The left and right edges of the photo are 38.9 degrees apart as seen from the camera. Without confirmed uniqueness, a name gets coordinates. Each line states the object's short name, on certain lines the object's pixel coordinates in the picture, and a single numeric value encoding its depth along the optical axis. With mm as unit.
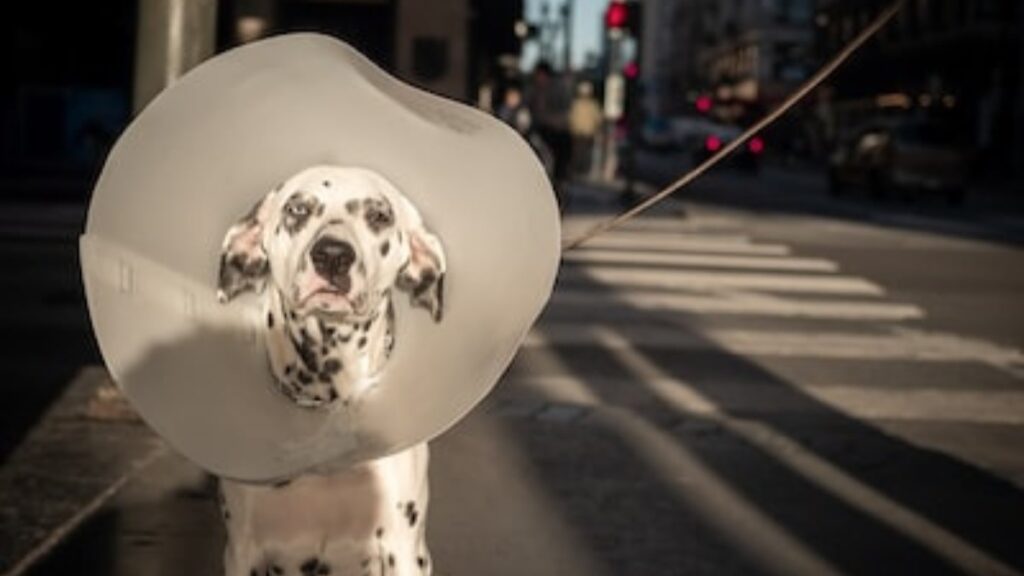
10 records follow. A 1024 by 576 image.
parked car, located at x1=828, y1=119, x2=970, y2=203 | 26391
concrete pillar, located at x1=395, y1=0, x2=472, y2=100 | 18844
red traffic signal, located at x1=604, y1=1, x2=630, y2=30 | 18641
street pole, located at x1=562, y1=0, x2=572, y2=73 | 36812
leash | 2904
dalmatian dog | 2109
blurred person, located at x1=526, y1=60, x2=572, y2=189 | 21188
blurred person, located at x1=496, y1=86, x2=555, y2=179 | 18000
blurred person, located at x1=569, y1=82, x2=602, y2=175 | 24688
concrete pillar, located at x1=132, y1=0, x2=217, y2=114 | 5625
